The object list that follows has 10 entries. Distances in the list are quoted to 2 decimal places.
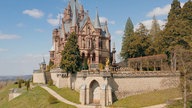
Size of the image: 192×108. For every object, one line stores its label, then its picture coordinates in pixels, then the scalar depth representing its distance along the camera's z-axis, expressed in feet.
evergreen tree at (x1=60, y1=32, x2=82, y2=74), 162.30
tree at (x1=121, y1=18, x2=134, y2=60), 225.48
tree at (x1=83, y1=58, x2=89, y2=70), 176.04
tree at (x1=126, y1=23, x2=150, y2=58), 196.95
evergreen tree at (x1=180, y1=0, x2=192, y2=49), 160.56
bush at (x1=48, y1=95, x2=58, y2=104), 148.61
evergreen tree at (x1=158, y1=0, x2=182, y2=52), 165.58
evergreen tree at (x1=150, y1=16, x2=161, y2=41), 269.15
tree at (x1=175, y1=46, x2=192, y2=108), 104.06
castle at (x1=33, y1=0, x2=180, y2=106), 143.54
